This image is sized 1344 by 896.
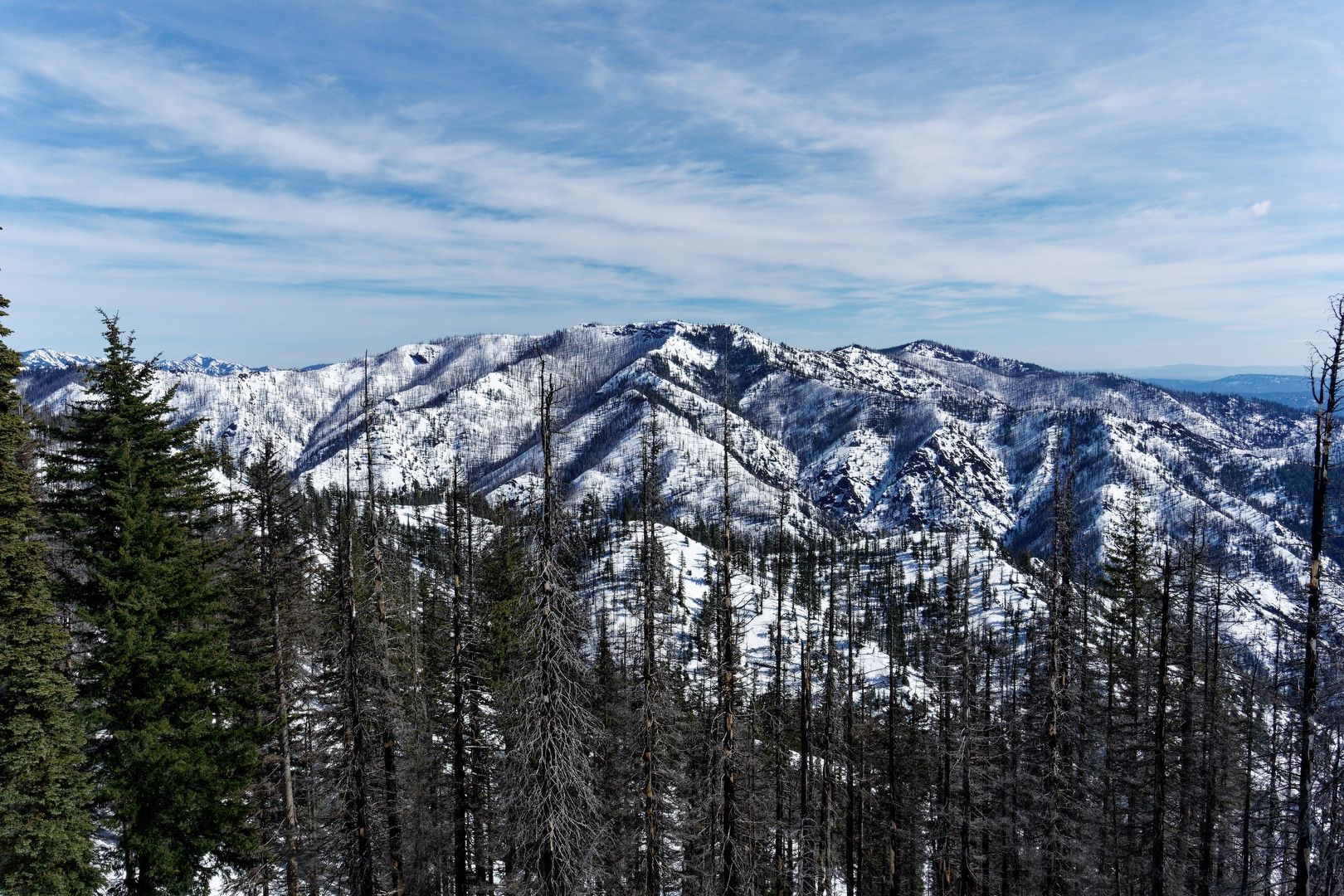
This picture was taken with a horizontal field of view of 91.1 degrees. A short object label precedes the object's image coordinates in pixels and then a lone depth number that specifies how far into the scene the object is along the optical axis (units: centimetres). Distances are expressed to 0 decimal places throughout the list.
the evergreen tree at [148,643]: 2061
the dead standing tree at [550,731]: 1424
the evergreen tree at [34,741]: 1809
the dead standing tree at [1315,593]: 1691
